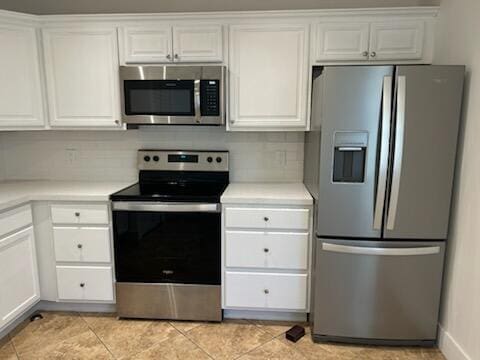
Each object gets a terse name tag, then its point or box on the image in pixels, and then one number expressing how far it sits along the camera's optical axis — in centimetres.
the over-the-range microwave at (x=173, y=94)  247
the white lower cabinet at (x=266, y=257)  238
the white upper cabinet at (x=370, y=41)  240
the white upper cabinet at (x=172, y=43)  249
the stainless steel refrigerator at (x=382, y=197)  197
